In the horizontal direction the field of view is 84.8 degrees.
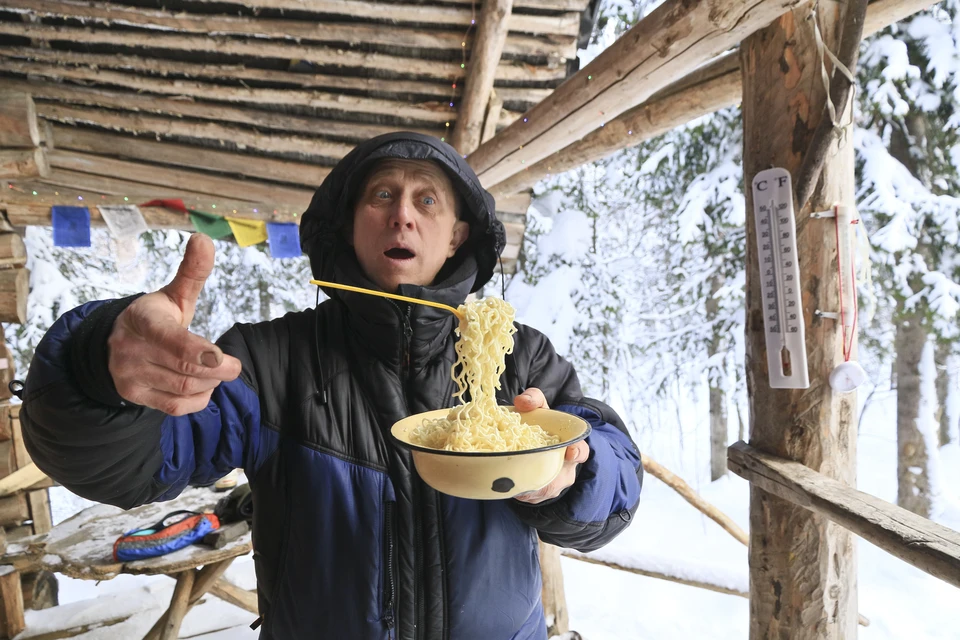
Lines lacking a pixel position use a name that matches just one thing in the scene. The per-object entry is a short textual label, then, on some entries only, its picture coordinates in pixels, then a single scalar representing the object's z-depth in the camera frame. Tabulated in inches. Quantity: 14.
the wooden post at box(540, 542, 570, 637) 159.5
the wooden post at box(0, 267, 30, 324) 193.8
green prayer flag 211.9
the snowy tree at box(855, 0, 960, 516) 213.8
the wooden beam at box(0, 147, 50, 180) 181.5
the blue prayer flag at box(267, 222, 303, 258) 218.5
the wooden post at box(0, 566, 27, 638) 177.4
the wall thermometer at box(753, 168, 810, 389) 83.0
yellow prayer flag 215.5
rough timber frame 76.9
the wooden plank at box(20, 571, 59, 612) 207.0
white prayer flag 203.5
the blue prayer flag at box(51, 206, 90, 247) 198.4
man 52.1
